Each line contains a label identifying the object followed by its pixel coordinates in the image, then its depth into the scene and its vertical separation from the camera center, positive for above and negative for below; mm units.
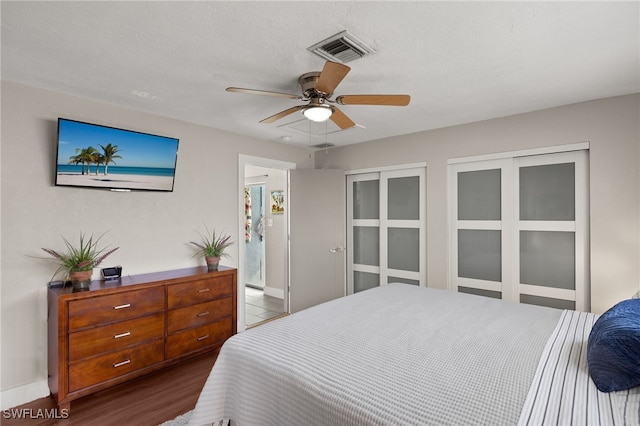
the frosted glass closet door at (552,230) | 2998 -134
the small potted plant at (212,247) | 3397 -344
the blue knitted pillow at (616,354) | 1173 -533
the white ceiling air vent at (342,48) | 1806 +1009
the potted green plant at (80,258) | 2467 -351
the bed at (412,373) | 1132 -678
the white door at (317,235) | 4496 -273
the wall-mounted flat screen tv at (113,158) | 2572 +516
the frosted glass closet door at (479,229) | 3463 -147
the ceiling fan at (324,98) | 1942 +783
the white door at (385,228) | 4082 -168
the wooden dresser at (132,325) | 2314 -929
